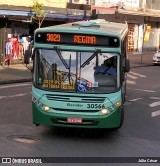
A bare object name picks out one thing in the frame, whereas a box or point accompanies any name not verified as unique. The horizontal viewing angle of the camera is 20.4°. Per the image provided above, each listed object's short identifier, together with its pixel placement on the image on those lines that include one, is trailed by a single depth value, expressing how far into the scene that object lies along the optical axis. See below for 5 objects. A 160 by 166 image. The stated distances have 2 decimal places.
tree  28.83
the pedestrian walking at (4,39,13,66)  28.58
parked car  36.09
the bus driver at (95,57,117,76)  10.85
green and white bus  10.59
